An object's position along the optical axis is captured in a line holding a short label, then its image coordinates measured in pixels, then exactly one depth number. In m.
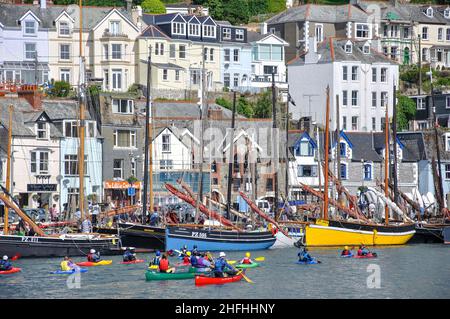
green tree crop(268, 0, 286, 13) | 169.05
